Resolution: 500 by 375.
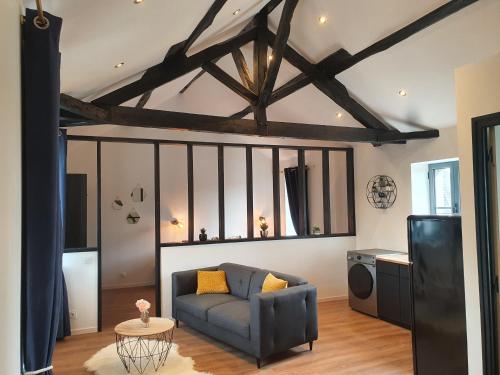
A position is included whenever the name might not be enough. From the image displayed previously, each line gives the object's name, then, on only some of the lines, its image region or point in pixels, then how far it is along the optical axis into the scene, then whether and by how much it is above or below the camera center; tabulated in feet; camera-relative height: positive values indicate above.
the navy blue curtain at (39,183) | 4.90 +0.39
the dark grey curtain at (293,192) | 26.09 +0.99
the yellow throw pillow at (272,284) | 14.08 -2.84
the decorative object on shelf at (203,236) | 19.20 -1.35
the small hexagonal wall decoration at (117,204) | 25.54 +0.47
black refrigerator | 9.78 -2.44
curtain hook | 4.86 +2.44
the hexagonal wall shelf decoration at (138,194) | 26.11 +1.13
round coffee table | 11.68 -4.89
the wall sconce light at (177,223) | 25.87 -0.89
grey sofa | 12.60 -3.83
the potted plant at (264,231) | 20.95 -1.29
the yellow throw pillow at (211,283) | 17.12 -3.30
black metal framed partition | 17.35 +0.83
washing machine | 18.04 -3.58
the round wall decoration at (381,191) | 19.89 +0.69
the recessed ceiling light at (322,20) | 15.02 +7.28
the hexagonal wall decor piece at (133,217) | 25.93 -0.42
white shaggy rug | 12.12 -5.05
